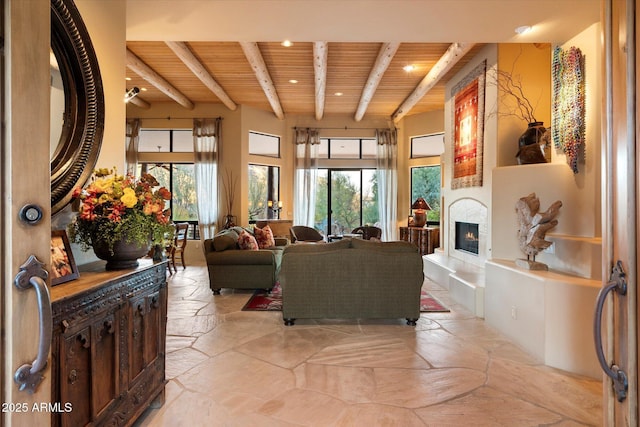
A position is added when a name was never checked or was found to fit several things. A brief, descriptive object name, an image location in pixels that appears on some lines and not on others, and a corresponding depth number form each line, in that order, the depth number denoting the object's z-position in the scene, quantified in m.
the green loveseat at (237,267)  5.02
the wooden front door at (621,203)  0.87
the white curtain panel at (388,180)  9.13
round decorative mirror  1.82
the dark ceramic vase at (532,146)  4.07
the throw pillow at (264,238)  6.13
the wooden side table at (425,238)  7.83
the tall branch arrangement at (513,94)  4.70
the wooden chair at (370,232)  8.54
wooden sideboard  1.38
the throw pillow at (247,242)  5.30
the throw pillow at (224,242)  5.09
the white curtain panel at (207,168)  8.04
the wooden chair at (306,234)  7.95
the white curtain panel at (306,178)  9.08
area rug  4.39
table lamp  8.05
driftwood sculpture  3.30
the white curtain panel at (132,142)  8.00
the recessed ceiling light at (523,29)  3.35
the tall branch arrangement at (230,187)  8.16
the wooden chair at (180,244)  6.58
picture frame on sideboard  1.55
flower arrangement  1.79
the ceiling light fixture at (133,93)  4.74
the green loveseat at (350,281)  3.74
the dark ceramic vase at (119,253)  1.83
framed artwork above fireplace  5.25
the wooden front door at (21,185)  0.83
